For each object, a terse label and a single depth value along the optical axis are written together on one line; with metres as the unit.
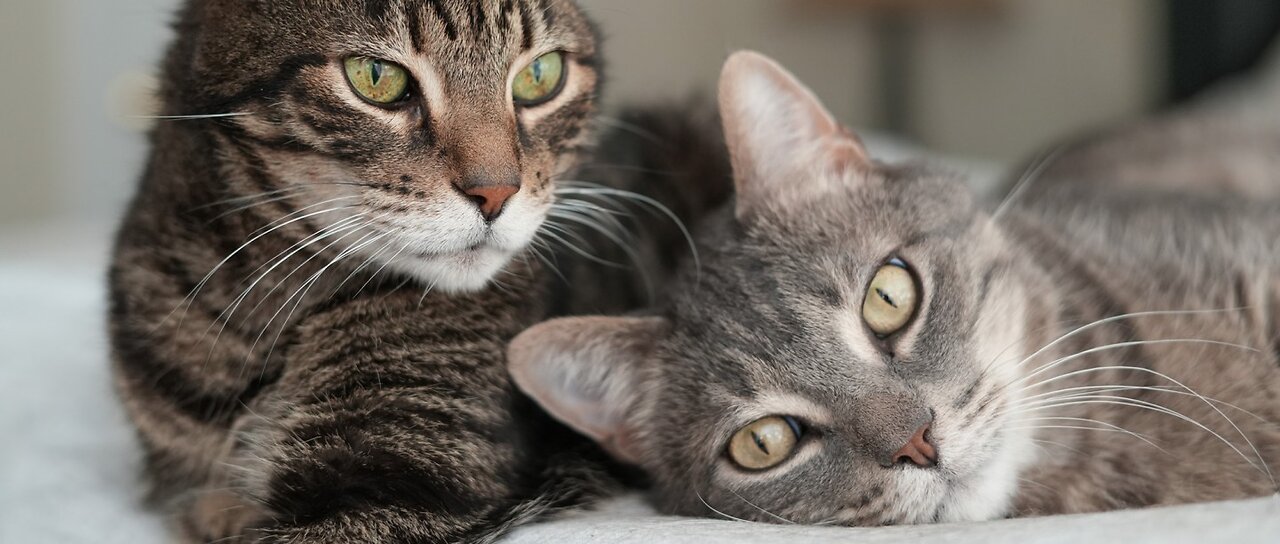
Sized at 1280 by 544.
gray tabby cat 0.42
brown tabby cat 0.43
